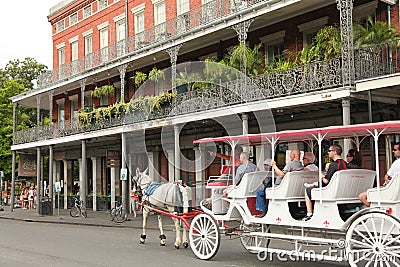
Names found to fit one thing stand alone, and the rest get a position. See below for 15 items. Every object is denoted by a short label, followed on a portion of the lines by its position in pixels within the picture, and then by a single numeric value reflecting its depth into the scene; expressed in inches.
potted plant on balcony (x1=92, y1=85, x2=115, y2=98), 1086.4
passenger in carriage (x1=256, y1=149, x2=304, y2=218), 379.6
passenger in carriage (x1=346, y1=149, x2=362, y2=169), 365.4
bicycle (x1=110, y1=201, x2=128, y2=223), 860.0
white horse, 493.7
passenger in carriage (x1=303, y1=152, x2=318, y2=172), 414.9
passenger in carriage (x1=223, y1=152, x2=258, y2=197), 408.2
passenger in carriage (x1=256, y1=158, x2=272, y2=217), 383.2
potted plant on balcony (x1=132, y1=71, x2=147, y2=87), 938.7
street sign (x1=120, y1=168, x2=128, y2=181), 905.8
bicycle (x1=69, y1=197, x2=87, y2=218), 1018.5
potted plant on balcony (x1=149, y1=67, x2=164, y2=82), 877.2
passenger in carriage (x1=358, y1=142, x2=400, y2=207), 326.6
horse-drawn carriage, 306.0
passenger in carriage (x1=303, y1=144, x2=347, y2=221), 345.4
